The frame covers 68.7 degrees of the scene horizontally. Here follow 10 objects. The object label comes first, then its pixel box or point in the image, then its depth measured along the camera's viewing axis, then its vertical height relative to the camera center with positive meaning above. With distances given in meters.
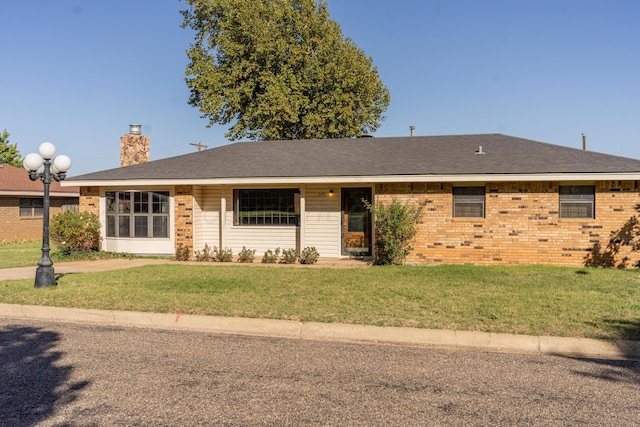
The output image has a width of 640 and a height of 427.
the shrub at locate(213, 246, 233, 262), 14.96 -1.46
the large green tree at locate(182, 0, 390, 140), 26.33 +7.71
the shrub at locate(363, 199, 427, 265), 13.39 -0.54
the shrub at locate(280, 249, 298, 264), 14.52 -1.46
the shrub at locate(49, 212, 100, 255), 15.13 -0.67
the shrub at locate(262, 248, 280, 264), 14.65 -1.50
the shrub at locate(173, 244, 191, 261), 15.21 -1.42
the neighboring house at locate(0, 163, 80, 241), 23.62 +0.23
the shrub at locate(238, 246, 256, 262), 14.91 -1.46
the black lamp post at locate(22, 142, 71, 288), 9.50 +0.80
